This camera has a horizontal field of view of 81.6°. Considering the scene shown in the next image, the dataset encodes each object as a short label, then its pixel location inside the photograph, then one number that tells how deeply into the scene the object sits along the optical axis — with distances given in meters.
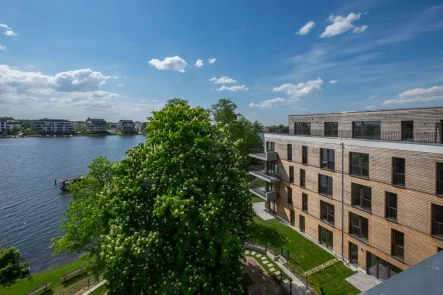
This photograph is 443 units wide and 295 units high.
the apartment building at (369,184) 16.62
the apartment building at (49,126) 193.88
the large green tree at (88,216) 17.16
